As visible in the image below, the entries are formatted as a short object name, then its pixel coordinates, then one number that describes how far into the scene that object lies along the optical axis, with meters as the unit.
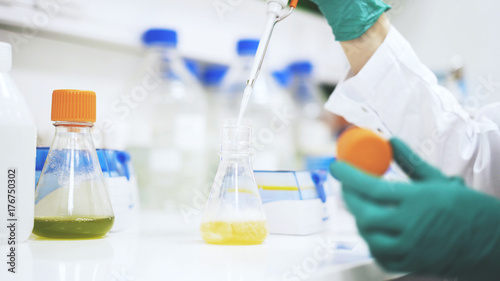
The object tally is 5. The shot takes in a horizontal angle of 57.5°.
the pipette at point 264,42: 0.93
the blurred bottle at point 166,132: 1.41
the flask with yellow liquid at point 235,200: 0.86
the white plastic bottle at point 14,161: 0.79
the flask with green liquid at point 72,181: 0.85
